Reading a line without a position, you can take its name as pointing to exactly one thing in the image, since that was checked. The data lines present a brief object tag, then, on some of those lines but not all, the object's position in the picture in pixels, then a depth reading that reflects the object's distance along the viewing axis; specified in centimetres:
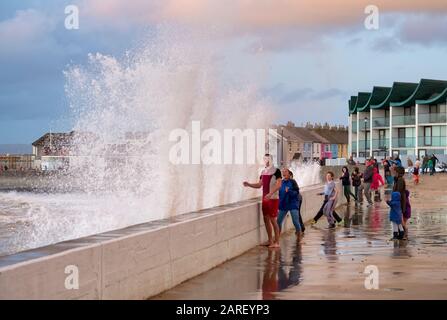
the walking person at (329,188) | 1994
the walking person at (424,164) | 6175
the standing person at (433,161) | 5758
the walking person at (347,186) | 2944
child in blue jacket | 1595
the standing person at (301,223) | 1707
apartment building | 8688
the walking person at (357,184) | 3013
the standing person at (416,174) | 4609
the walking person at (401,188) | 1609
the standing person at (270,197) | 1442
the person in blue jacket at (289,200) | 1636
